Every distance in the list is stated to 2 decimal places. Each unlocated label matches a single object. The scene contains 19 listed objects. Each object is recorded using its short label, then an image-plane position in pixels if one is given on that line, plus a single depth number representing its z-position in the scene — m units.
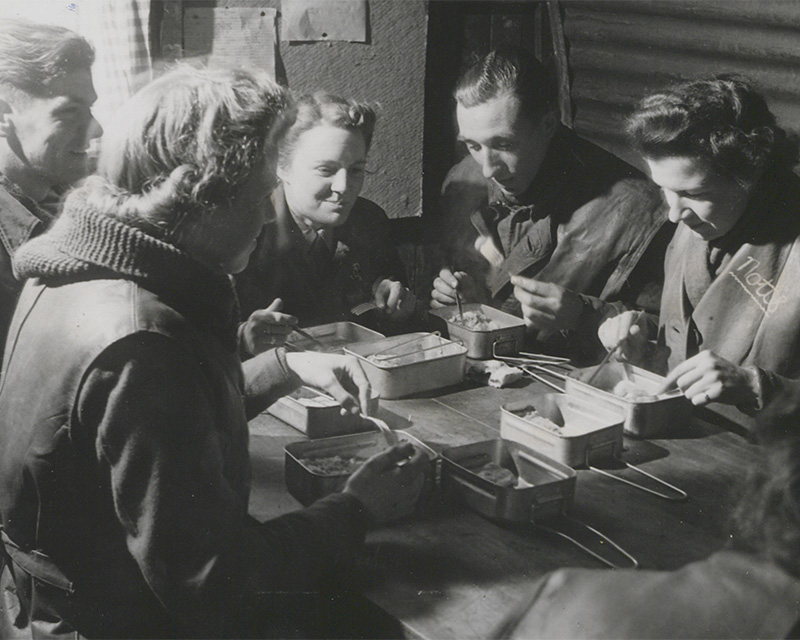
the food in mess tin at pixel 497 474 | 1.64
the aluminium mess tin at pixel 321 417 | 1.92
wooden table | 1.34
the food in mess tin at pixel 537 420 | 1.84
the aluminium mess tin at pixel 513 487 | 1.52
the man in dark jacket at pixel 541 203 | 2.93
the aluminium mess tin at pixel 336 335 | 2.40
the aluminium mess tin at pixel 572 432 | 1.76
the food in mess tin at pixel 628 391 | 2.08
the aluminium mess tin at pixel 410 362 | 2.15
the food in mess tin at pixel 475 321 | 2.59
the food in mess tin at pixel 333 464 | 1.62
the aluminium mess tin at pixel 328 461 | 1.55
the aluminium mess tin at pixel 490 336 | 2.47
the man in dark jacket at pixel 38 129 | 1.85
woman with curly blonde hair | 1.16
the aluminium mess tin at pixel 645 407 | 1.95
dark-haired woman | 2.11
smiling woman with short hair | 2.69
